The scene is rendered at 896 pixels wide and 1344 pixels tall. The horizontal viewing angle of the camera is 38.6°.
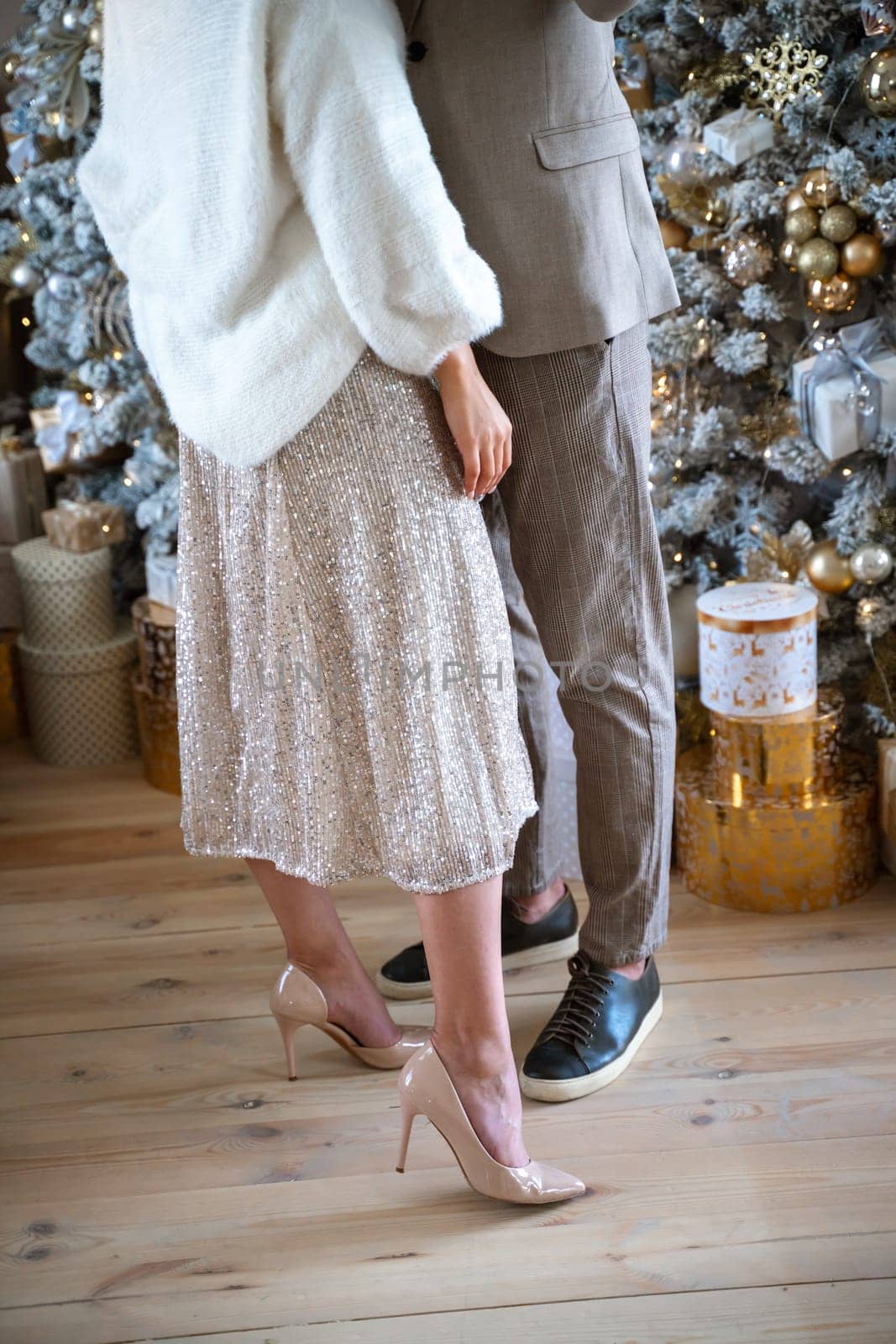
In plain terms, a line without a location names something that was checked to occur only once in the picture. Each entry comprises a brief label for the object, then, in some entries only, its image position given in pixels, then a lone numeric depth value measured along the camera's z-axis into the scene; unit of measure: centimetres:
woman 94
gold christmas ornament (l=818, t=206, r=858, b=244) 161
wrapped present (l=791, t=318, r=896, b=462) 165
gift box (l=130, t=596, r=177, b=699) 212
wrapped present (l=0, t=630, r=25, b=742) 246
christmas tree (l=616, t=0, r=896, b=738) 163
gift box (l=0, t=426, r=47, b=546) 249
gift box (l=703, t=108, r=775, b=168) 166
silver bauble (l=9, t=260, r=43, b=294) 228
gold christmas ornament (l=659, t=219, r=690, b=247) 177
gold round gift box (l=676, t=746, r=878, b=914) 166
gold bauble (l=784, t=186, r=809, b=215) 164
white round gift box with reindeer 162
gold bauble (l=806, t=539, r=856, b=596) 172
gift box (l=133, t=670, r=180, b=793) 216
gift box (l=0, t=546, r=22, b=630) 252
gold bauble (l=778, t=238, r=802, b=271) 165
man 113
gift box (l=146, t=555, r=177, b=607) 219
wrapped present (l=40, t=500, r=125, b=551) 230
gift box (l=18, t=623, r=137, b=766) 231
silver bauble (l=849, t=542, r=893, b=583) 167
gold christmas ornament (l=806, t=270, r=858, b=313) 166
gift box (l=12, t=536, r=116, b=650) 229
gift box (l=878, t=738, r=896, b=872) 169
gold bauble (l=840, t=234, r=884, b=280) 162
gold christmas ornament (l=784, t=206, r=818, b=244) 163
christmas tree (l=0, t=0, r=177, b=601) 214
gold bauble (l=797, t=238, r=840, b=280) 163
